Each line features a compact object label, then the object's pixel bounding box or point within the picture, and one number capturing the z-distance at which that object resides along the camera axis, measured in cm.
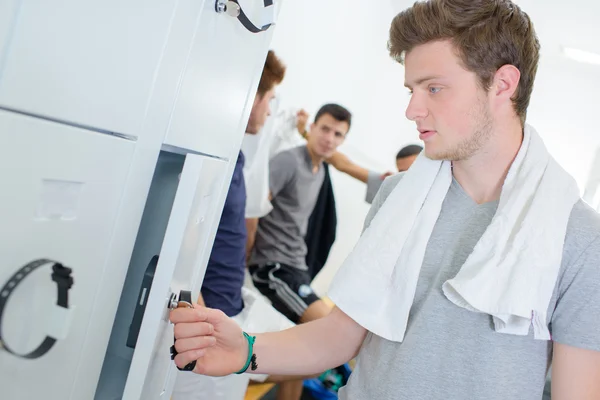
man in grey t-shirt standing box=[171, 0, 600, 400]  78
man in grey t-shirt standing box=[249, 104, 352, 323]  233
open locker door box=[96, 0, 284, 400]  60
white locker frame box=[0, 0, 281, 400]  54
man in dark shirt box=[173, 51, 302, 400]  151
